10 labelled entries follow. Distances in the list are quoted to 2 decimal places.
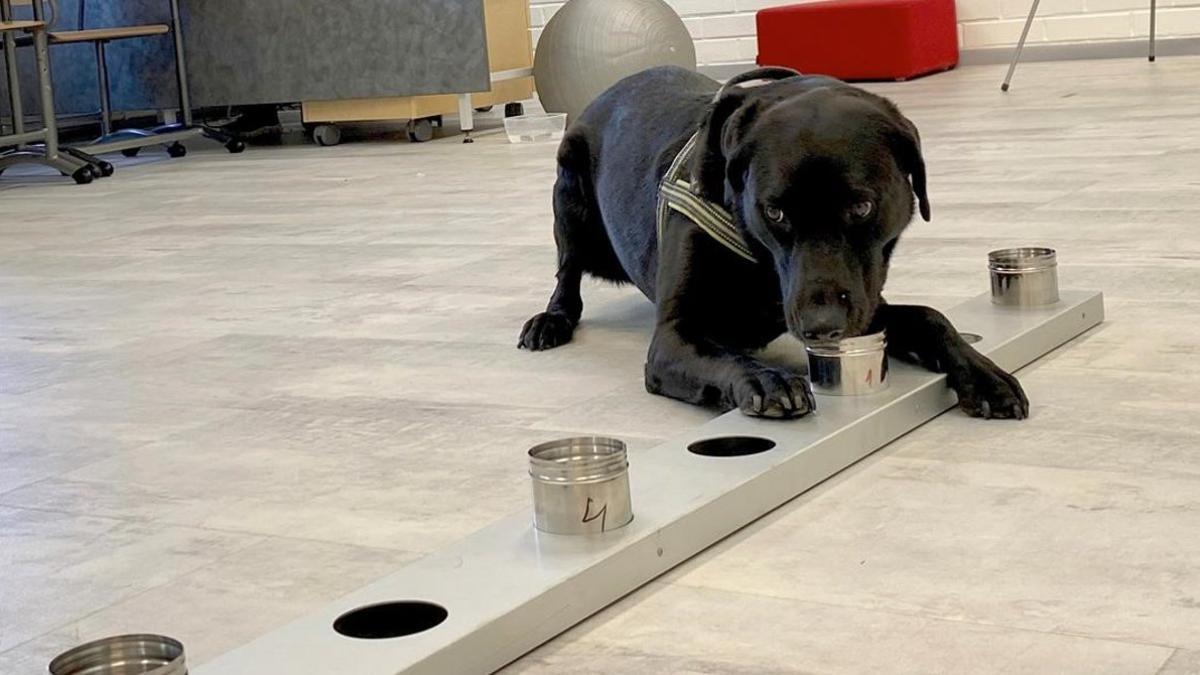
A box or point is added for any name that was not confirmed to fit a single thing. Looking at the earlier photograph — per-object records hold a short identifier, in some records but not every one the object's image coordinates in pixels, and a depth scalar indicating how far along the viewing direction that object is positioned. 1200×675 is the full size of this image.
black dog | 1.91
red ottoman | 7.99
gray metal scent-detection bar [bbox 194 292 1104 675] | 1.34
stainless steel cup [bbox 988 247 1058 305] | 2.44
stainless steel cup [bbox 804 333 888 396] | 1.98
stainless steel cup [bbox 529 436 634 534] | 1.56
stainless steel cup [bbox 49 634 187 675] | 1.22
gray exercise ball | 6.43
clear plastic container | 6.73
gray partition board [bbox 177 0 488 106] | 6.94
